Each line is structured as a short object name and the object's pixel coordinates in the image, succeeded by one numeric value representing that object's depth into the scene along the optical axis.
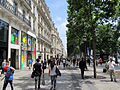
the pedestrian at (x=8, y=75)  5.08
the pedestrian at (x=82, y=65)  9.67
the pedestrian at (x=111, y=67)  8.37
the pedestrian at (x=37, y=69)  6.10
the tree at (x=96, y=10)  9.56
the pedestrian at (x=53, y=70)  6.03
